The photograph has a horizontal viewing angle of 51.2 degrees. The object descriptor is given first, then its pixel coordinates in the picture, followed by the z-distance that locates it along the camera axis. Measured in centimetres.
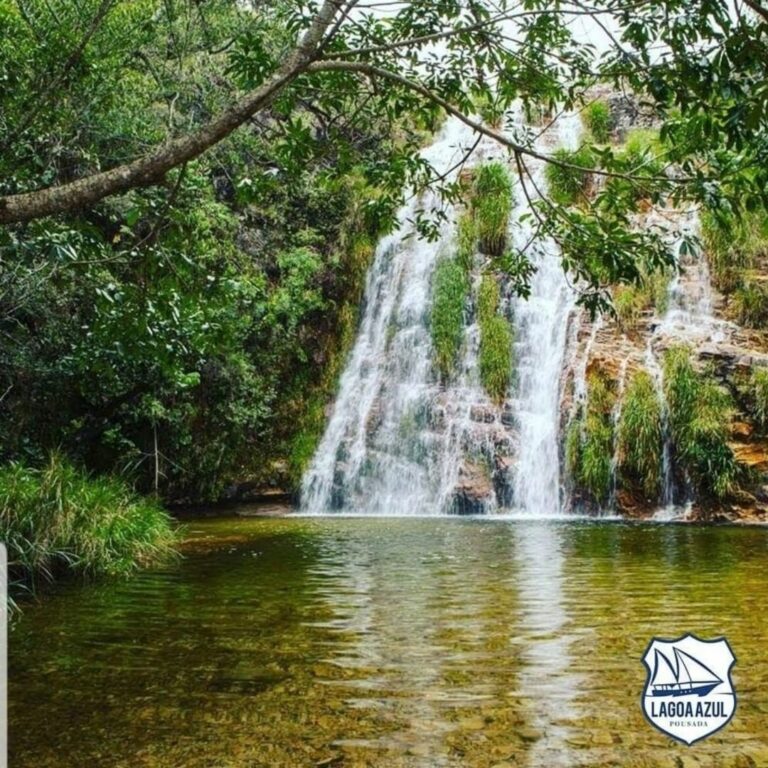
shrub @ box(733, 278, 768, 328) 1599
